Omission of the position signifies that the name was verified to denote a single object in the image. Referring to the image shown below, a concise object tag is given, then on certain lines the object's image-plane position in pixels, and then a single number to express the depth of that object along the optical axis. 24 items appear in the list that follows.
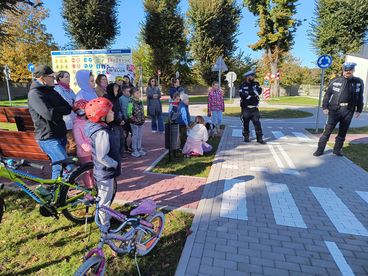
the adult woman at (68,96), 5.04
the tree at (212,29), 33.66
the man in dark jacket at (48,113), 3.79
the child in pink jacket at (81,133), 4.46
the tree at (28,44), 32.03
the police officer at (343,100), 6.75
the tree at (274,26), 32.81
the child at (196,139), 7.06
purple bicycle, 2.55
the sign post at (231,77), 21.80
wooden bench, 4.76
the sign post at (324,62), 10.12
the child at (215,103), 9.20
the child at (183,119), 6.76
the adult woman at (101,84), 5.93
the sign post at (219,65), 13.41
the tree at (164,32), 34.91
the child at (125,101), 6.65
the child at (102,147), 2.87
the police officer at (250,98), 8.23
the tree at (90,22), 24.45
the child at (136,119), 6.60
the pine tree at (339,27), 29.69
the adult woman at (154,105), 9.88
